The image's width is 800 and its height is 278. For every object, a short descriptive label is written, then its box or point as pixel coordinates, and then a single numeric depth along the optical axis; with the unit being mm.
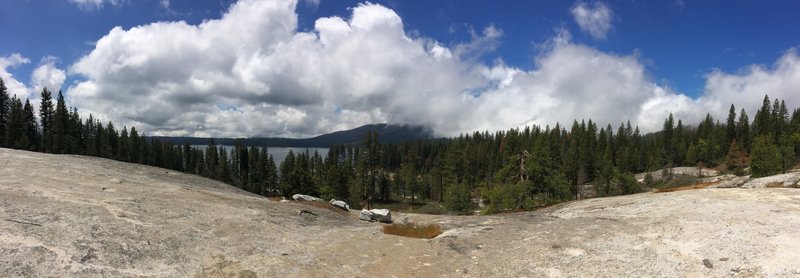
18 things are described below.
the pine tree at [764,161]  63375
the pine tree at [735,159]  123875
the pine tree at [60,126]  115125
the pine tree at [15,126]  104369
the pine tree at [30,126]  110938
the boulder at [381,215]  24234
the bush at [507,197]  54141
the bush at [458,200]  82000
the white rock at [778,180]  24780
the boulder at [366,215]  24281
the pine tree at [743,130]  146900
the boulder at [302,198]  32312
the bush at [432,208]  106644
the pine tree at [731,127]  153000
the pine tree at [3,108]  106000
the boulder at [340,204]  29859
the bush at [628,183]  76438
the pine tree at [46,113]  117375
